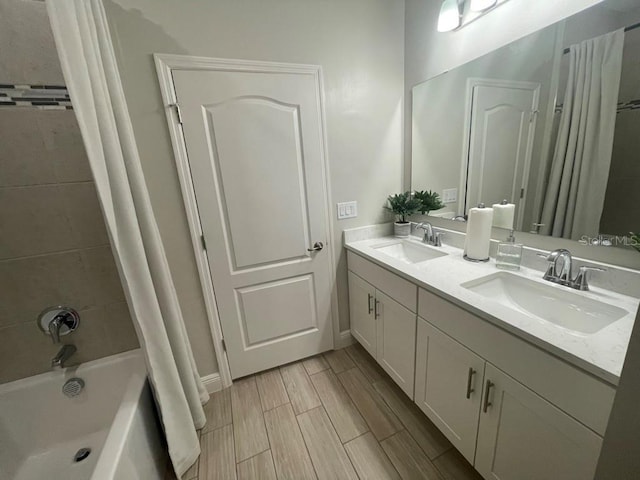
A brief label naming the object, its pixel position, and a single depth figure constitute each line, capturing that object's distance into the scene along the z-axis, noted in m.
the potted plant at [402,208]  1.91
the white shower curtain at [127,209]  0.89
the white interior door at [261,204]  1.47
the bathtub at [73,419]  1.21
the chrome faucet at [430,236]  1.73
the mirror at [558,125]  0.97
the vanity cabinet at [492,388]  0.74
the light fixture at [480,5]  1.26
